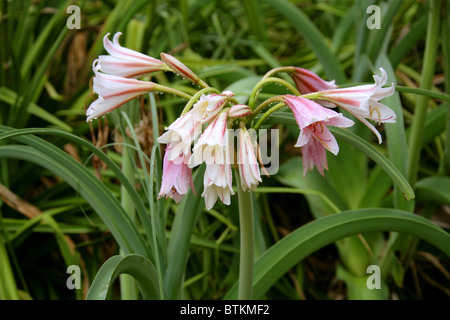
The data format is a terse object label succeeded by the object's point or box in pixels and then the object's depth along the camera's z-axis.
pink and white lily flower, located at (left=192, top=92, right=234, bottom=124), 0.75
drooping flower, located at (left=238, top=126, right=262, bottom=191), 0.73
